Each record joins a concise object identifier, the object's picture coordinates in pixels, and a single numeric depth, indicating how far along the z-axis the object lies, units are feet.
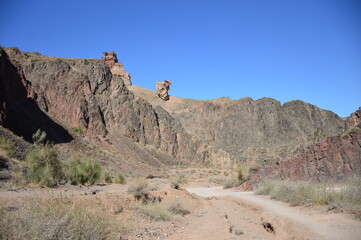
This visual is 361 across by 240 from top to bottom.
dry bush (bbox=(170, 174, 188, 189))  65.01
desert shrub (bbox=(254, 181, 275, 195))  55.11
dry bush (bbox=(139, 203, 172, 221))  35.32
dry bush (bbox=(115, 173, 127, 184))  78.95
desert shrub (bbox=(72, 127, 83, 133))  148.11
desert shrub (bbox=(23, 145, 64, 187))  48.42
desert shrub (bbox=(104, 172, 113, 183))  78.07
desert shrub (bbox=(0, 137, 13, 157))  67.19
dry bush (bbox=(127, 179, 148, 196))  43.09
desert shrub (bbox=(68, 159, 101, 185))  61.30
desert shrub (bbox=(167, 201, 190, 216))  40.82
